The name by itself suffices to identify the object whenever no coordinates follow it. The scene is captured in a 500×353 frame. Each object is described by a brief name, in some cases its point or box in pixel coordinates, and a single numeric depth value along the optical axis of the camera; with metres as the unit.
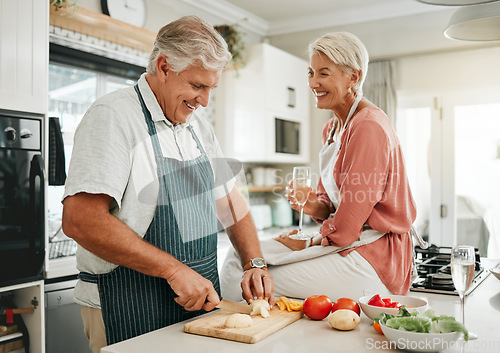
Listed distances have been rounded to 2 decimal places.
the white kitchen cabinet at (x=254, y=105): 4.36
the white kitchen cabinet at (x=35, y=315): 2.32
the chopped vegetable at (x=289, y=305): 1.34
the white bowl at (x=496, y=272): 1.72
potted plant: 4.16
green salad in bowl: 1.01
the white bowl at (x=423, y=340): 1.01
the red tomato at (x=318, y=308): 1.29
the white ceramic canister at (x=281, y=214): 4.81
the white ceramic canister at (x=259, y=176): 4.78
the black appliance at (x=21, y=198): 2.19
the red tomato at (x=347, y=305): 1.30
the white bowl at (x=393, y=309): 1.21
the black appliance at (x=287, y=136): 4.57
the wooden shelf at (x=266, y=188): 4.64
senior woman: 1.65
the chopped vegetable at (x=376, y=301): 1.26
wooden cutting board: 1.13
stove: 1.79
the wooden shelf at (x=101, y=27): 2.79
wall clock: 3.27
